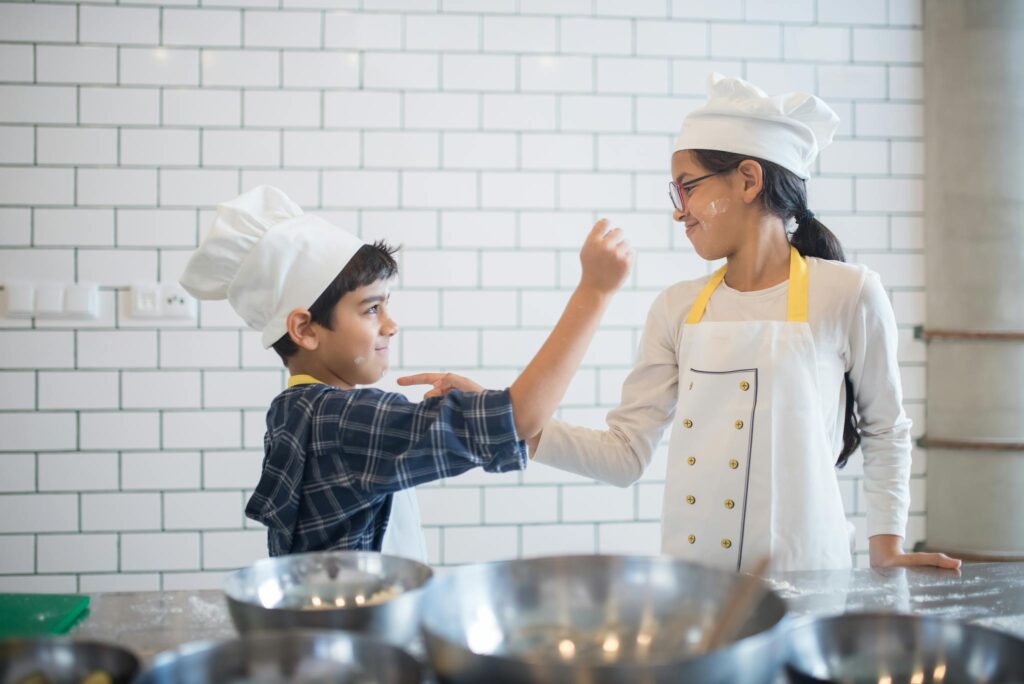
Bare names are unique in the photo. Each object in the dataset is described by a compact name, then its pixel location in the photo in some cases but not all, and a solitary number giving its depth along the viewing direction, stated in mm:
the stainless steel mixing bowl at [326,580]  920
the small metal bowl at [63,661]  684
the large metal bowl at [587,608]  806
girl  1694
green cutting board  1035
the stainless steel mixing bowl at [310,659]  681
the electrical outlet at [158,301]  2746
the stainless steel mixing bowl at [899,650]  766
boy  1222
